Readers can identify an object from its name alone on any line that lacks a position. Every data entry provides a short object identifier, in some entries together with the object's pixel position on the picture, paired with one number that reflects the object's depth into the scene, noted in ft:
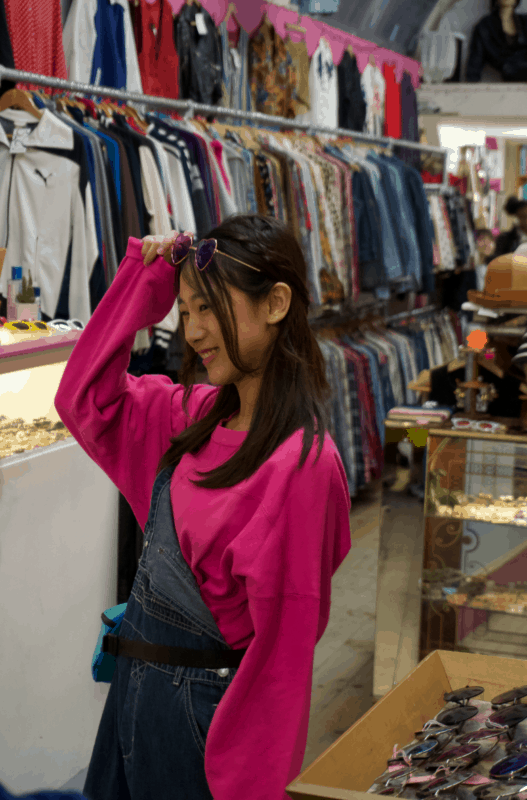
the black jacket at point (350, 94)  20.56
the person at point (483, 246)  25.40
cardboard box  3.64
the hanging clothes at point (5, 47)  11.19
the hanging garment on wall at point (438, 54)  26.99
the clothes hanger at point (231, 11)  15.96
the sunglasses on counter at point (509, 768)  3.68
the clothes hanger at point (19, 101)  11.00
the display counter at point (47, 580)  7.09
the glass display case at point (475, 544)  9.23
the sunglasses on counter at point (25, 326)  7.62
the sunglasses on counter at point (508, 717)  4.10
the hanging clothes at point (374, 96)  21.89
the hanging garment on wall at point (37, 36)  11.43
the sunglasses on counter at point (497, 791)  3.53
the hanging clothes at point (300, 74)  17.74
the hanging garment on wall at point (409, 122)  24.21
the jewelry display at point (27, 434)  7.13
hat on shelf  9.20
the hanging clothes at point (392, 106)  23.20
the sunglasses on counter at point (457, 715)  4.31
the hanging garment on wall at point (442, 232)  23.24
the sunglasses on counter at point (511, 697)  4.35
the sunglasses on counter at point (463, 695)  4.55
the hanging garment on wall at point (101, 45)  12.49
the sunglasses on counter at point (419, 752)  4.06
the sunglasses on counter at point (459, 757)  3.92
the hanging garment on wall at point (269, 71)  17.03
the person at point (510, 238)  20.97
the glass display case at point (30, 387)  7.11
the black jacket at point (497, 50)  26.58
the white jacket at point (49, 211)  10.76
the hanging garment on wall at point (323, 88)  19.08
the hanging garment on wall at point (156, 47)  13.67
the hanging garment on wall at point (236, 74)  15.88
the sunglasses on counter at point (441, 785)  3.67
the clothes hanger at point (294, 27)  17.81
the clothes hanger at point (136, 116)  13.34
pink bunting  15.68
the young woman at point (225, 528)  4.09
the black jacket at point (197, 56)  14.70
